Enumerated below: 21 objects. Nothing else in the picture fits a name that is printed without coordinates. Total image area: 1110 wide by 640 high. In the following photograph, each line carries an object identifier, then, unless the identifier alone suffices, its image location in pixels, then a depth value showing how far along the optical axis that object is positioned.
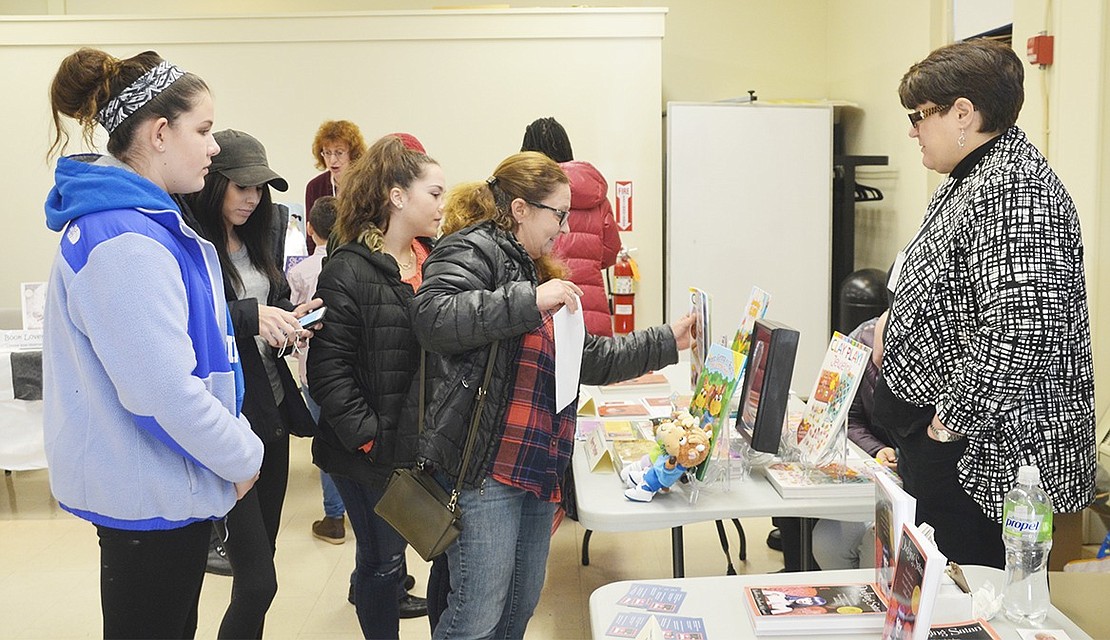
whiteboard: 5.57
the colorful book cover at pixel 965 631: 1.56
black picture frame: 2.31
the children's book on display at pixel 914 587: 1.34
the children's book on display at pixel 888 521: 1.50
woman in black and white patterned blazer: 1.83
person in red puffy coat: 3.96
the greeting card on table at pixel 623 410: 3.06
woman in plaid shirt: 2.06
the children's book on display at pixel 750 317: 2.54
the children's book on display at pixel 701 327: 2.57
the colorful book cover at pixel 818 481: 2.30
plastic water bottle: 1.63
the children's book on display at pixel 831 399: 2.24
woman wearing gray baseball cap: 2.17
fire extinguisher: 5.62
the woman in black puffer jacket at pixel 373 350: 2.43
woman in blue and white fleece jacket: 1.54
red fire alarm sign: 5.68
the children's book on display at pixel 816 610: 1.61
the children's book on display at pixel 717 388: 2.30
